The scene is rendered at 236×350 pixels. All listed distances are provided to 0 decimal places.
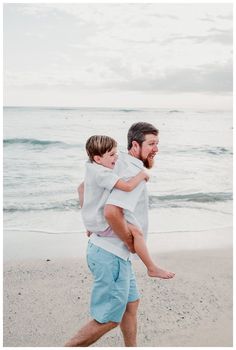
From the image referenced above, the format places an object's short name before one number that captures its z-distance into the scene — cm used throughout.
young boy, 200
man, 198
